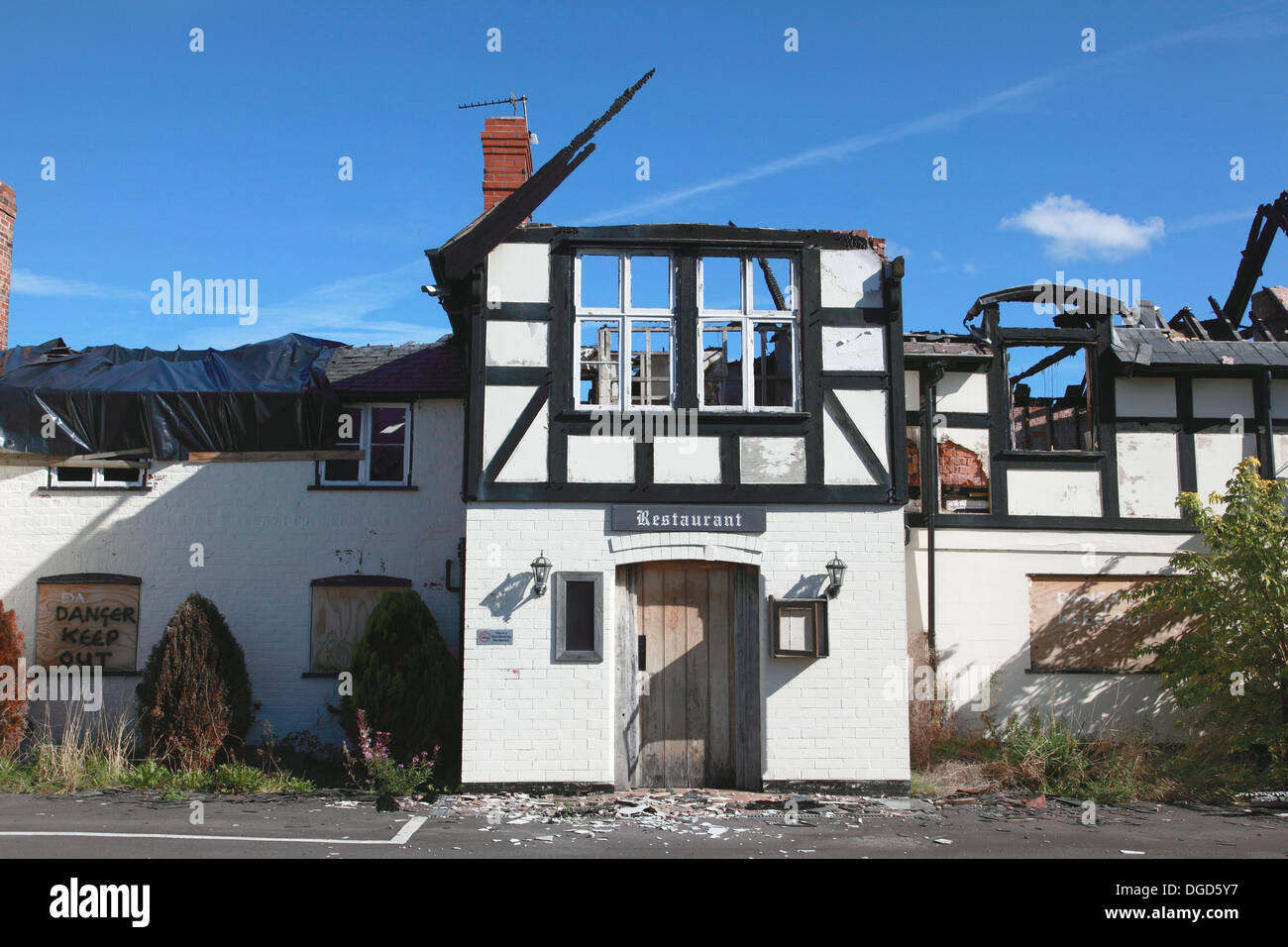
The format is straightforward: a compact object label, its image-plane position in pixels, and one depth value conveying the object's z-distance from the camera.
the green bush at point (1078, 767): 10.77
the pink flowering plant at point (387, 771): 10.29
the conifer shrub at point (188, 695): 11.65
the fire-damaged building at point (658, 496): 10.67
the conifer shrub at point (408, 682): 11.09
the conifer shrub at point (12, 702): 11.69
